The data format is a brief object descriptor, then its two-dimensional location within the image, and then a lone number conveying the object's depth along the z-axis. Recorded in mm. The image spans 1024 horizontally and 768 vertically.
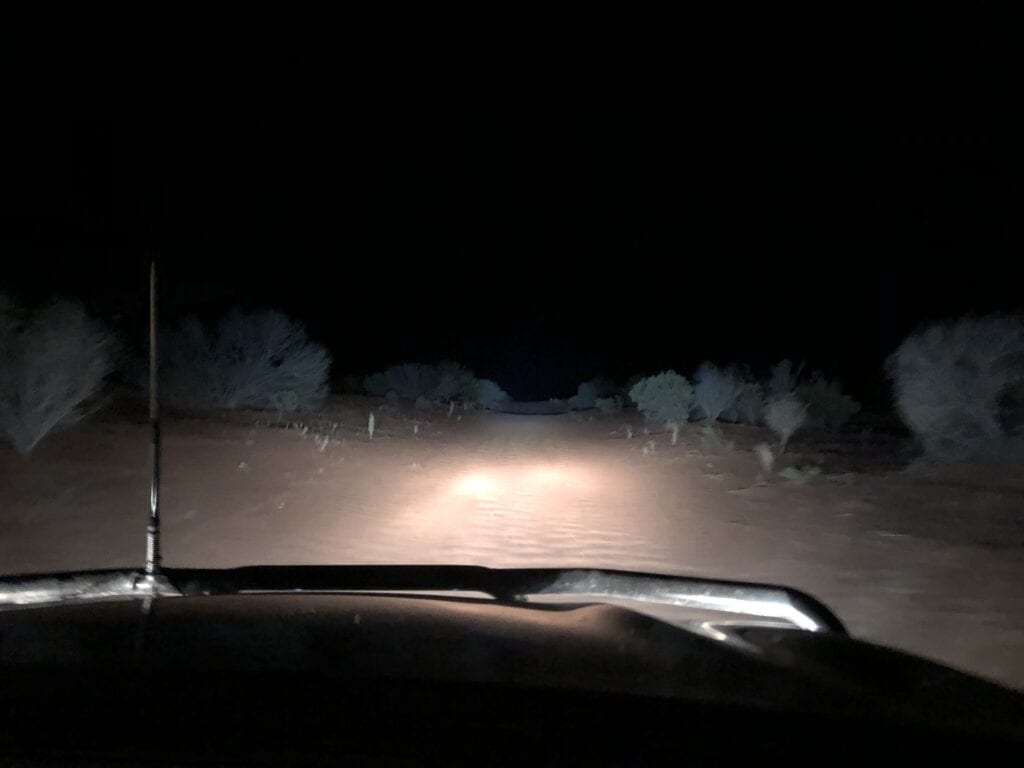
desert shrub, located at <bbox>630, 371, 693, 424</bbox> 33406
